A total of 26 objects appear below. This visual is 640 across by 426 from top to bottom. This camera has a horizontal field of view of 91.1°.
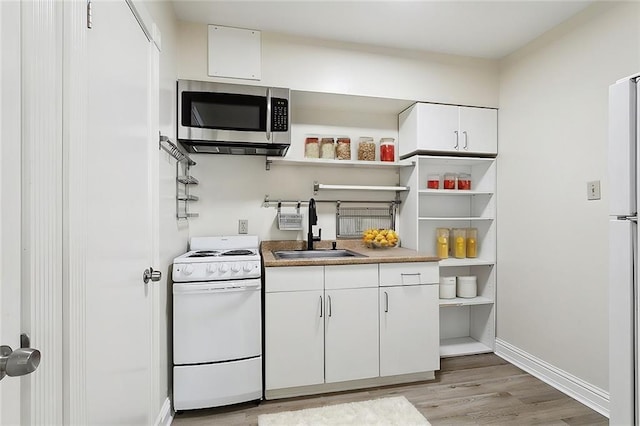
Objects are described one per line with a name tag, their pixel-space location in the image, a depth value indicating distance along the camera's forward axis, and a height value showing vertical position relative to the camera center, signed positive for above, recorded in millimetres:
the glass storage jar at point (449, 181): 2857 +286
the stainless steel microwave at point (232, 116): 2098 +664
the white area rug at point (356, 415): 1812 -1211
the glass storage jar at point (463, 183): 2869 +270
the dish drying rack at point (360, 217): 2822 -41
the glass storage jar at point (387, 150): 2760 +554
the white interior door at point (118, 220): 991 -29
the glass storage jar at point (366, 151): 2705 +532
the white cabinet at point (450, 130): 2625 +710
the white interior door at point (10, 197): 622 +33
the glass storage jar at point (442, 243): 2836 -276
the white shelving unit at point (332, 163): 2520 +417
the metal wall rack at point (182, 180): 1896 +231
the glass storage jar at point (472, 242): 2887 -275
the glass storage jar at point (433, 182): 2820 +274
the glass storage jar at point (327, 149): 2604 +535
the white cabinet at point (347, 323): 2033 -751
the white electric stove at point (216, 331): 1866 -719
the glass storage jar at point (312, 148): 2586 +533
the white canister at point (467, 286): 2807 -664
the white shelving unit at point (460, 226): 2723 -131
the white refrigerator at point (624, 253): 1205 -160
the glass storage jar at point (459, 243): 2867 -280
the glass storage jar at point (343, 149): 2627 +532
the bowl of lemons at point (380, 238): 2581 -212
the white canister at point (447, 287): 2775 -661
